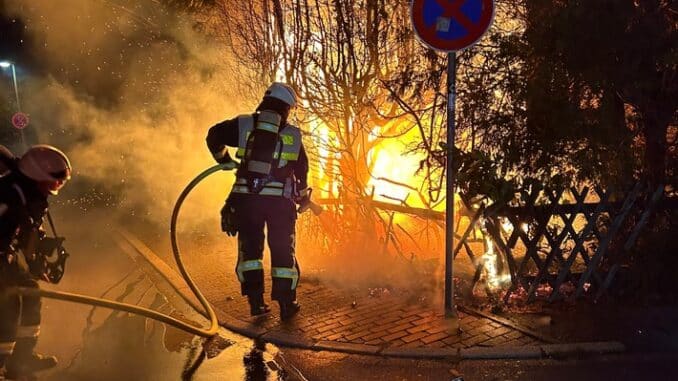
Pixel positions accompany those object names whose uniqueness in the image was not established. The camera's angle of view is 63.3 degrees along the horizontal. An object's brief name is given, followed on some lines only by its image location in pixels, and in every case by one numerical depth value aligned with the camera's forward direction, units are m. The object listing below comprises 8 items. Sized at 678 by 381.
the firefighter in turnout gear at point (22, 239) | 3.75
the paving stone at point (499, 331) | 4.60
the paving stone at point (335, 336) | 4.70
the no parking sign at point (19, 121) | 16.59
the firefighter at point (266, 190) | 4.89
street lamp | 22.44
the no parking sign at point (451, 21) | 4.49
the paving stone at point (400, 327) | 4.82
